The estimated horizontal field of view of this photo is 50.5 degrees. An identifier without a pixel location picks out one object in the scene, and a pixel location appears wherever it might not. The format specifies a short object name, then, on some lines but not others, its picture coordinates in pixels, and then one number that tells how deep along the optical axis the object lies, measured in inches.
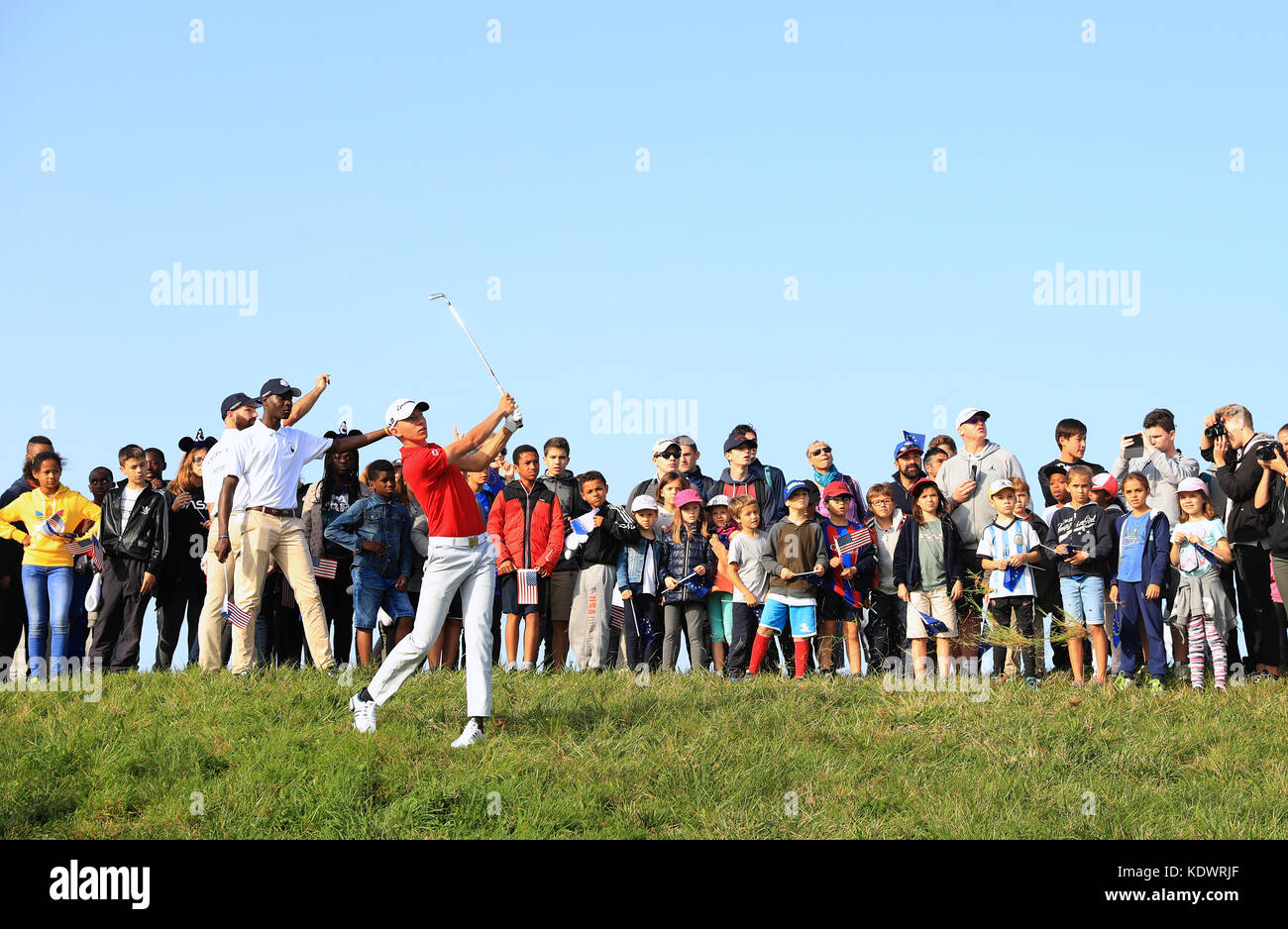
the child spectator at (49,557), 528.1
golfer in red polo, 385.1
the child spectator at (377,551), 521.0
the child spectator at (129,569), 520.4
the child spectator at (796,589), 521.3
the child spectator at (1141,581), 492.7
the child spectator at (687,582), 551.2
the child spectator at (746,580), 530.9
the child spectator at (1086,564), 506.3
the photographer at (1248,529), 502.9
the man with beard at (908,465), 574.2
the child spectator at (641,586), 554.6
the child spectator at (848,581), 533.3
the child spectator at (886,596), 538.6
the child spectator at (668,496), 577.0
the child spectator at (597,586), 548.4
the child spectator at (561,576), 552.4
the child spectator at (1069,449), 546.3
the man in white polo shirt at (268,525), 459.8
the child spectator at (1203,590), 487.5
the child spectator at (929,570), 518.3
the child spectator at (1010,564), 508.4
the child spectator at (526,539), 540.4
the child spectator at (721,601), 554.6
